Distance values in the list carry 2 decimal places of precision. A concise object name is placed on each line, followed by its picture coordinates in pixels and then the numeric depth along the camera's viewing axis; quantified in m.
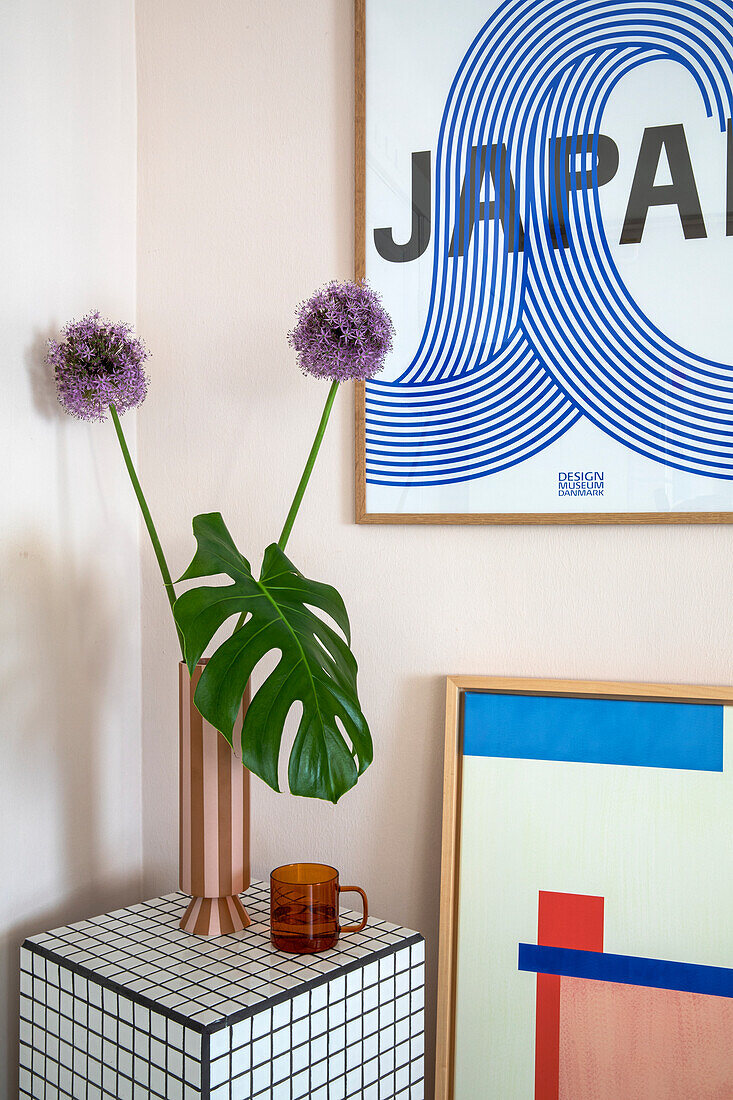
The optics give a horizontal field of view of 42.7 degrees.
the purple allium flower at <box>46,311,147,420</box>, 1.24
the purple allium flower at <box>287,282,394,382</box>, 1.16
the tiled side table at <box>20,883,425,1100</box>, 0.98
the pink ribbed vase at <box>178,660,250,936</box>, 1.16
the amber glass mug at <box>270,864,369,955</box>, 1.11
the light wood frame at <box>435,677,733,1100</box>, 1.20
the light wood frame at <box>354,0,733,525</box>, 1.34
